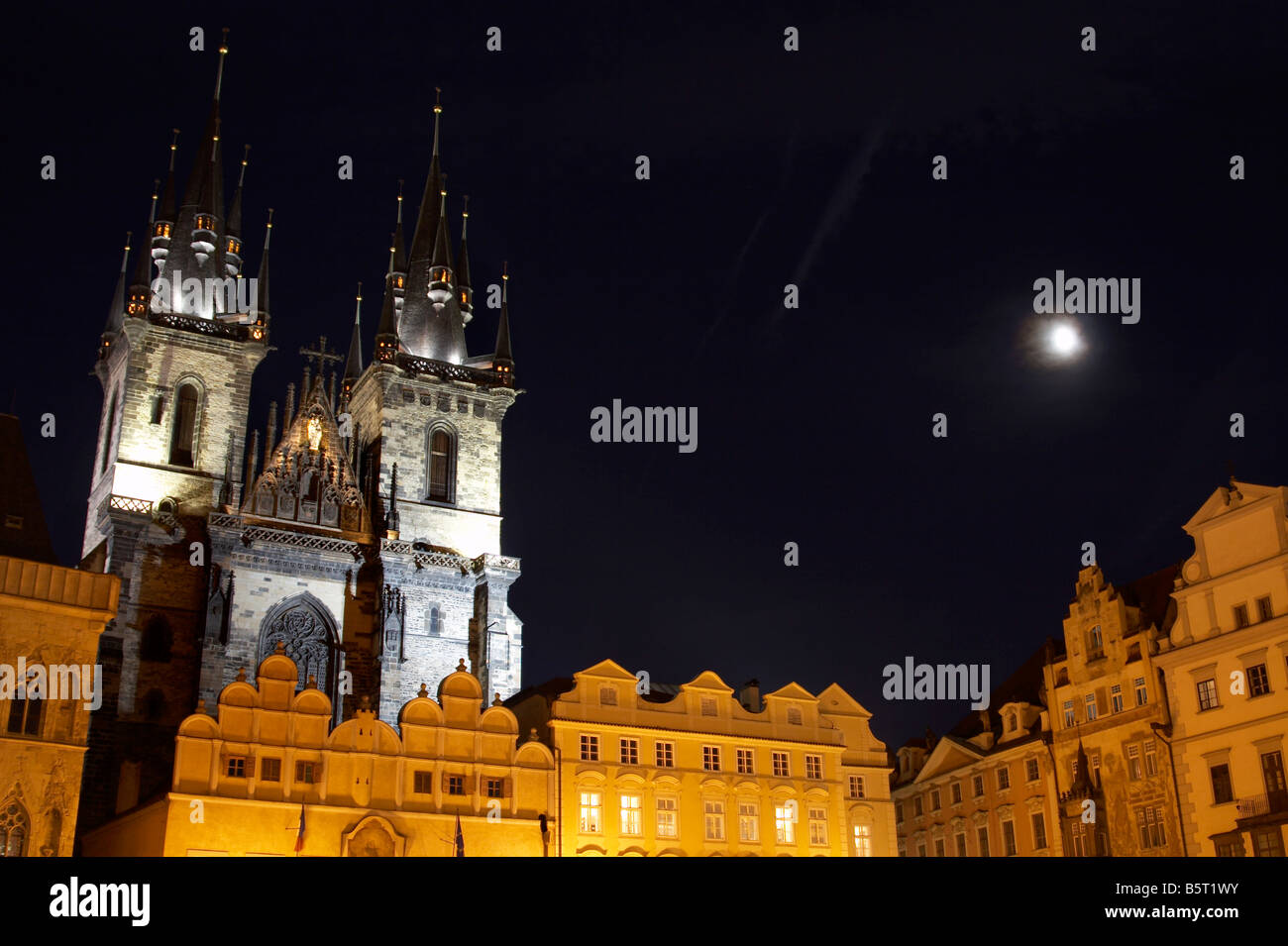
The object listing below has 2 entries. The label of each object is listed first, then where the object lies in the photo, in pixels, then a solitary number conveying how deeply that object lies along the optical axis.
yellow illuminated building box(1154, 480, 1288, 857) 41.53
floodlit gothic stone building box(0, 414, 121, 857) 36.59
